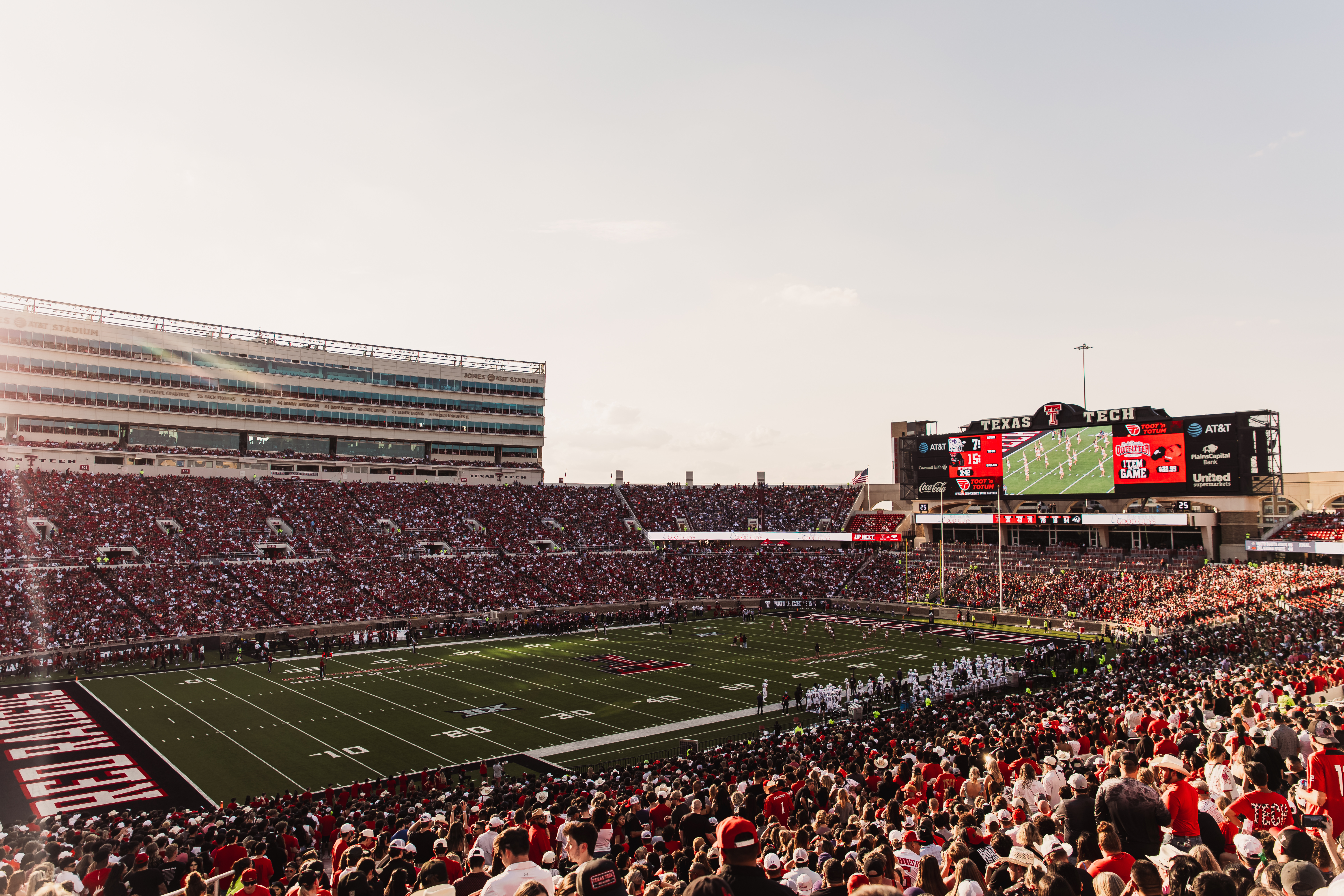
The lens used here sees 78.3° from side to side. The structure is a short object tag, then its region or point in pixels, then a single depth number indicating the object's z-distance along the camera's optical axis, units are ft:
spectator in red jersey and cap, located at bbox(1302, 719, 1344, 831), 22.70
